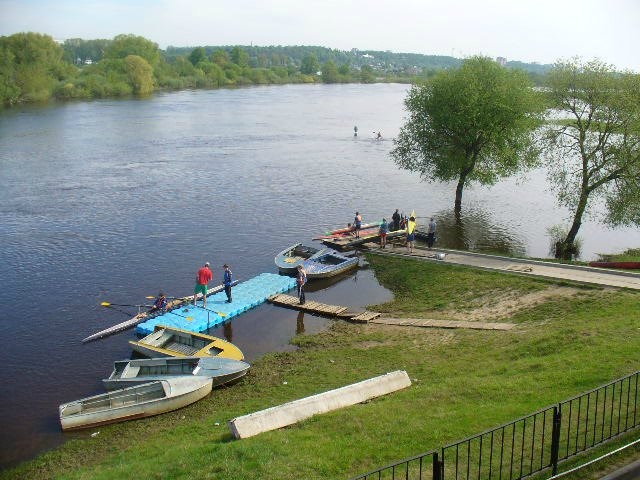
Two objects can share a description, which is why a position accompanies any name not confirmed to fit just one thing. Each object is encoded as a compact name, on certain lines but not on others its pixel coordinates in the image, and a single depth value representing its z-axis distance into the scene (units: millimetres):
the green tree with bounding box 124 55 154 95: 133750
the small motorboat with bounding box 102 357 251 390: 20625
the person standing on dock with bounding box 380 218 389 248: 36219
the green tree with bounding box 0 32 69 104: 108062
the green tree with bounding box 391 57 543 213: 41625
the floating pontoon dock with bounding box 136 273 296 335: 26188
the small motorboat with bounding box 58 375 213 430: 18734
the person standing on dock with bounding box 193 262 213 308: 27594
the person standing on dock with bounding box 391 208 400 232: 39156
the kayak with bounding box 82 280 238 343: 25597
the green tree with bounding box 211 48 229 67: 188975
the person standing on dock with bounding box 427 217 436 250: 35062
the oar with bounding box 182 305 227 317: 27172
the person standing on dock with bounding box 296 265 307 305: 28547
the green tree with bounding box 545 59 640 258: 33188
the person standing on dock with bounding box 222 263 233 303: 28188
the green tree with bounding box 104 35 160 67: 152000
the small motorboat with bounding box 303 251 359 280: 32656
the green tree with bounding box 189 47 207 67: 187288
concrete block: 14734
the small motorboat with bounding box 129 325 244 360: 22656
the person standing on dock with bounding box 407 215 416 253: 34500
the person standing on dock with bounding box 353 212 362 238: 37625
